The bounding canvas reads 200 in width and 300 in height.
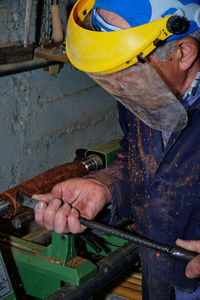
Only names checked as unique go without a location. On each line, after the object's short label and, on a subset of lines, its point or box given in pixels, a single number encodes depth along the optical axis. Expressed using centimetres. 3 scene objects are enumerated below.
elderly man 103
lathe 142
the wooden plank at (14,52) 185
